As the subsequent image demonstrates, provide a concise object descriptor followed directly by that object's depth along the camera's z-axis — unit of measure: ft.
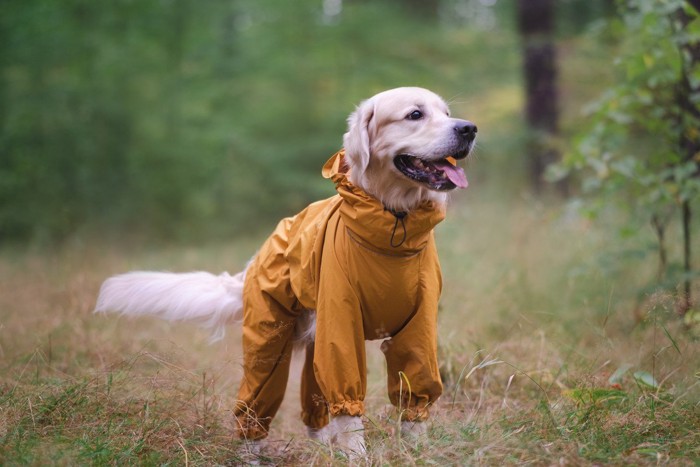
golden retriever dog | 9.19
